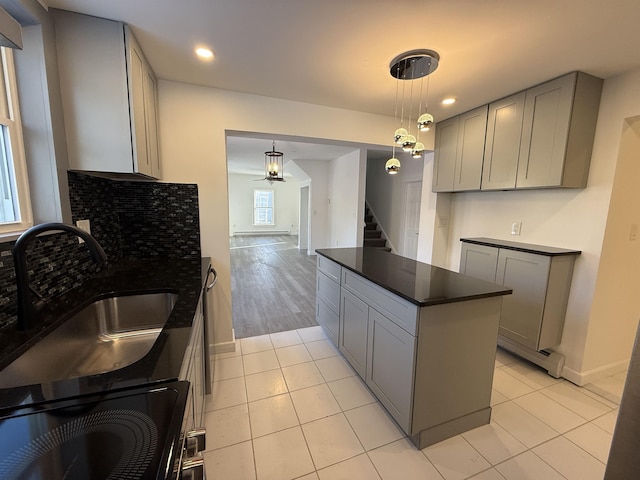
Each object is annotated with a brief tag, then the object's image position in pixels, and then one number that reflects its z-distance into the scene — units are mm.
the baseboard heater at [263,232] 10653
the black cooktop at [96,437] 533
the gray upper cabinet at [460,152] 2811
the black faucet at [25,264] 1013
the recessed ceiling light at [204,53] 1826
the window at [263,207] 10727
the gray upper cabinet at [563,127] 2074
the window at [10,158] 1273
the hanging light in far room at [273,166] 4992
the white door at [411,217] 5539
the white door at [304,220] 7664
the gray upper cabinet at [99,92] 1536
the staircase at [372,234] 6468
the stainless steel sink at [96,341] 970
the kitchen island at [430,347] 1547
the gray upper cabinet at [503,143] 2445
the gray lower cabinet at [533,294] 2225
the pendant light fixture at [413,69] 1766
